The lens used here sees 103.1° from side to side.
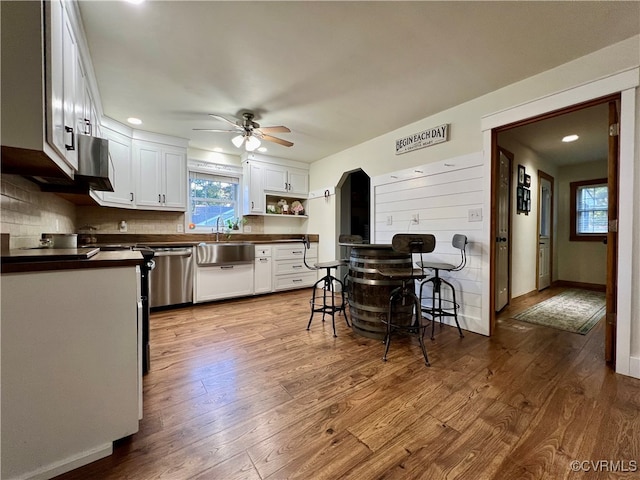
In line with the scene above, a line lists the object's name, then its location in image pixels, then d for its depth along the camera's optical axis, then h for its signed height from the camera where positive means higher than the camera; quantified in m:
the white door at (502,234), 3.18 +0.05
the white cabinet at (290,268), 4.48 -0.56
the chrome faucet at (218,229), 4.39 +0.14
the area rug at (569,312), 2.94 -0.99
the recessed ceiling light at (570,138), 3.56 +1.43
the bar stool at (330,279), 2.72 -0.45
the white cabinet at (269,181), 4.50 +1.06
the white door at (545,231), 4.56 +0.13
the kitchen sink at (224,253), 3.68 -0.24
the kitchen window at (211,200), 4.33 +0.66
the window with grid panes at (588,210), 4.75 +0.55
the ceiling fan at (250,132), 2.99 +1.27
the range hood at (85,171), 1.74 +0.47
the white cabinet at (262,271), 4.22 -0.57
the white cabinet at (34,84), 1.02 +0.65
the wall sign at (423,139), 2.94 +1.22
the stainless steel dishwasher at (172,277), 3.38 -0.55
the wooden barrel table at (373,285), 2.42 -0.46
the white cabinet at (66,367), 0.98 -0.56
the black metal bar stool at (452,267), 2.59 -0.30
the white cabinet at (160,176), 3.54 +0.89
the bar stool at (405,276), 2.11 -0.32
